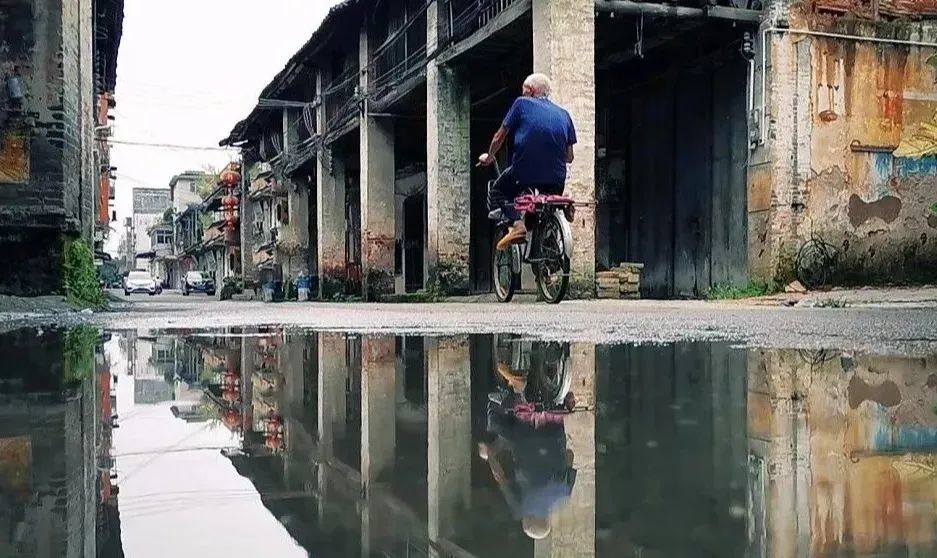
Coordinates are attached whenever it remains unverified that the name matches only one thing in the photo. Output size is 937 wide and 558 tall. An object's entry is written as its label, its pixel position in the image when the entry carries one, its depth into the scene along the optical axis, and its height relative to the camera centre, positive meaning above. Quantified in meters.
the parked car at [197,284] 49.94 -0.70
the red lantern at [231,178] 35.88 +4.01
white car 46.91 -0.64
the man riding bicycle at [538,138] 6.16 +0.97
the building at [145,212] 90.31 +6.72
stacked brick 10.55 -0.17
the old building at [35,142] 8.34 +1.33
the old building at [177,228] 65.50 +3.64
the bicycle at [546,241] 6.29 +0.22
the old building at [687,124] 11.21 +2.22
